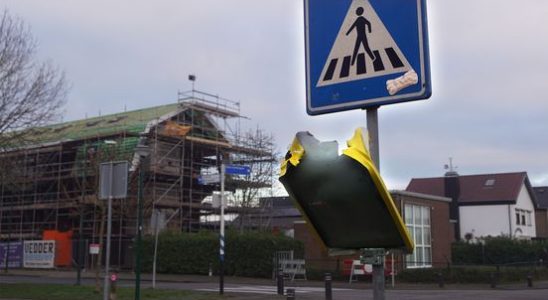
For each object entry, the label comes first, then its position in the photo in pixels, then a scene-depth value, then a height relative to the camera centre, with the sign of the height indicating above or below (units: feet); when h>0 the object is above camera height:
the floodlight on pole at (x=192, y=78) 166.20 +43.15
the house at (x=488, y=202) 189.06 +14.79
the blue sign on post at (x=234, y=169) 77.33 +9.73
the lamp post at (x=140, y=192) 56.72 +5.63
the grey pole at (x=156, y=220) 76.95 +3.73
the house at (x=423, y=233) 114.73 +3.98
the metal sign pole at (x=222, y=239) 72.27 +1.55
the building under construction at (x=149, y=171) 144.15 +18.31
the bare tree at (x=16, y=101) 76.64 +17.57
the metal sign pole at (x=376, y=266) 9.67 -0.17
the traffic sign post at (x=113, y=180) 46.98 +5.15
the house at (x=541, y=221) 208.01 +10.44
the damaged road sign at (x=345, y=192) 8.64 +0.82
